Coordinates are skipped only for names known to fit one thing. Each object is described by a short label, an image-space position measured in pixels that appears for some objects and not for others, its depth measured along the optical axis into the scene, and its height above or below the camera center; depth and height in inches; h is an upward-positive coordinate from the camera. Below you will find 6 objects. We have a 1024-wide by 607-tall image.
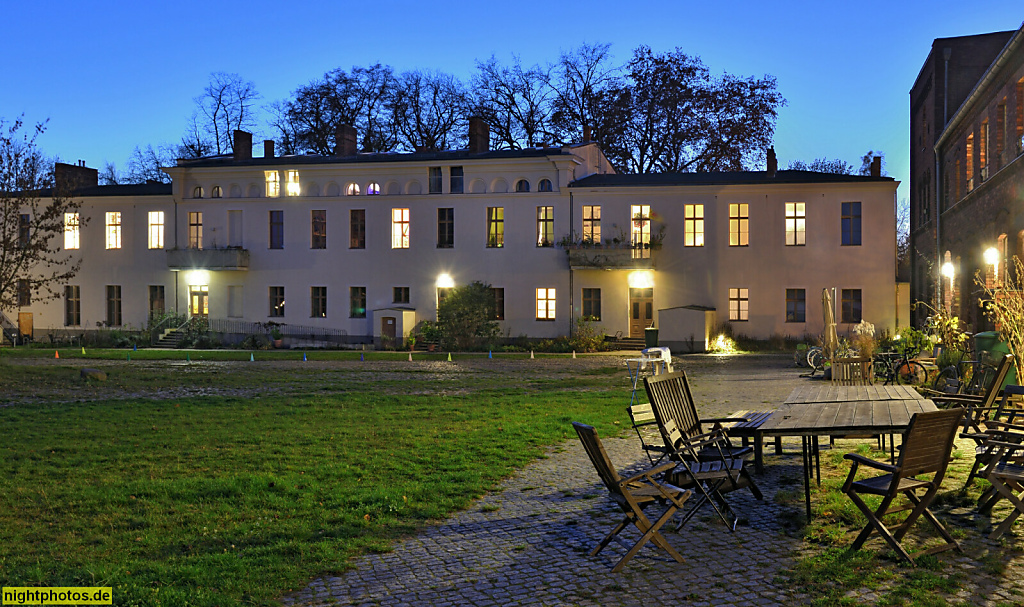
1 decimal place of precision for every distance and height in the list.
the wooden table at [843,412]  253.8 -33.9
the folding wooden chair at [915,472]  220.5 -41.8
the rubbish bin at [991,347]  552.0 -25.9
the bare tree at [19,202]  719.1 +98.0
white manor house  1337.4 +109.5
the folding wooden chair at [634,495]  220.2 -48.3
